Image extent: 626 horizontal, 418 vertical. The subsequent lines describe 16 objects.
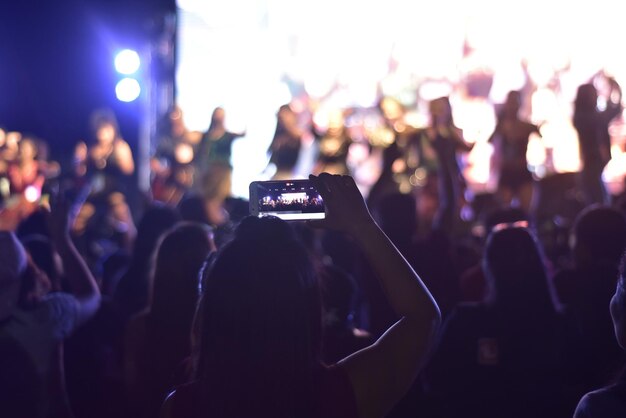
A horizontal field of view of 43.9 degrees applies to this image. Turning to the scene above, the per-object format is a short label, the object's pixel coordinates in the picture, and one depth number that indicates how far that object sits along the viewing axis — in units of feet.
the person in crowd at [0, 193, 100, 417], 7.68
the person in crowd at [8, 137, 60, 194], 26.42
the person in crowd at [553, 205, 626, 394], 8.82
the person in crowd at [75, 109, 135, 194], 31.78
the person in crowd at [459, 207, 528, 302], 11.70
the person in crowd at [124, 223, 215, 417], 8.04
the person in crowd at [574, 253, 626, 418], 5.37
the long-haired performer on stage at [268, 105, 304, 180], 26.86
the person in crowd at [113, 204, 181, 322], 11.14
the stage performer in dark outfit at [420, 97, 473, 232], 14.79
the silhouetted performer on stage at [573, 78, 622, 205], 18.04
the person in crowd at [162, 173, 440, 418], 5.23
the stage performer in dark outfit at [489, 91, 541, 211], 24.11
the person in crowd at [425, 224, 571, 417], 9.14
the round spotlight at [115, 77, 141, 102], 33.88
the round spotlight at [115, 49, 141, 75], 33.96
